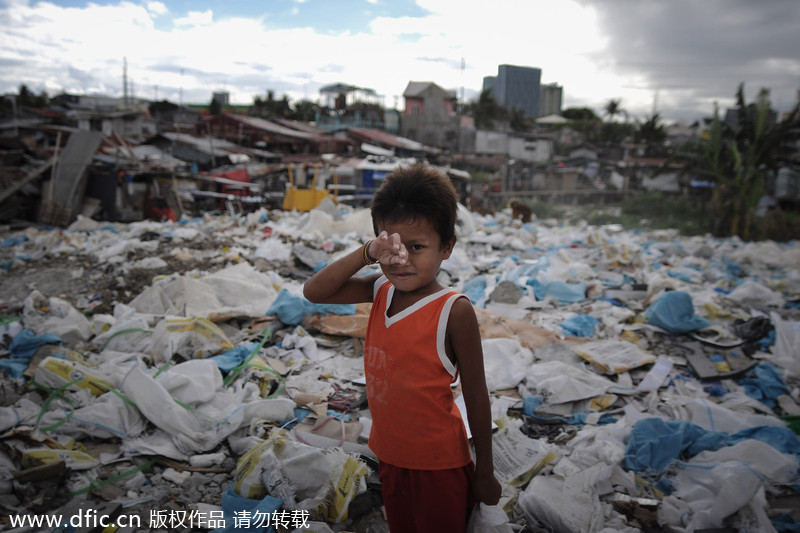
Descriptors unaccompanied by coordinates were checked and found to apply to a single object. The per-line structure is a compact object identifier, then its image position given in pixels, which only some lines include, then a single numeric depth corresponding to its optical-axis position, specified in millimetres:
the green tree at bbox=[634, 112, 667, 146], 26548
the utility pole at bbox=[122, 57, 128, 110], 29034
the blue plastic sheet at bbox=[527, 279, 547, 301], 4695
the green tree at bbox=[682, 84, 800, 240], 10406
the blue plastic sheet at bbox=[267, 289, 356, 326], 3619
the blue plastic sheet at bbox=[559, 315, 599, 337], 3797
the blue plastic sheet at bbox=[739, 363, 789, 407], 2912
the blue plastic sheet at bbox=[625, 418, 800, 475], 2148
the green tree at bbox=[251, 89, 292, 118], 35972
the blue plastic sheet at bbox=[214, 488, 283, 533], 1646
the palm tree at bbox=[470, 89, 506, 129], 31078
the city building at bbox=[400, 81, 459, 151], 27125
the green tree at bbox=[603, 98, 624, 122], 34188
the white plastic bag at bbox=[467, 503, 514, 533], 1182
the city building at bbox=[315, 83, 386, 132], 29172
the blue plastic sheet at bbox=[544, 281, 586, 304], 4668
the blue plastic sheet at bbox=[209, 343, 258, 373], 2812
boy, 1119
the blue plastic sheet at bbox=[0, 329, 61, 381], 2898
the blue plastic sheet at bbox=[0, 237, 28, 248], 7310
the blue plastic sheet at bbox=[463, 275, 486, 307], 4590
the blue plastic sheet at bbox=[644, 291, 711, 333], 3658
